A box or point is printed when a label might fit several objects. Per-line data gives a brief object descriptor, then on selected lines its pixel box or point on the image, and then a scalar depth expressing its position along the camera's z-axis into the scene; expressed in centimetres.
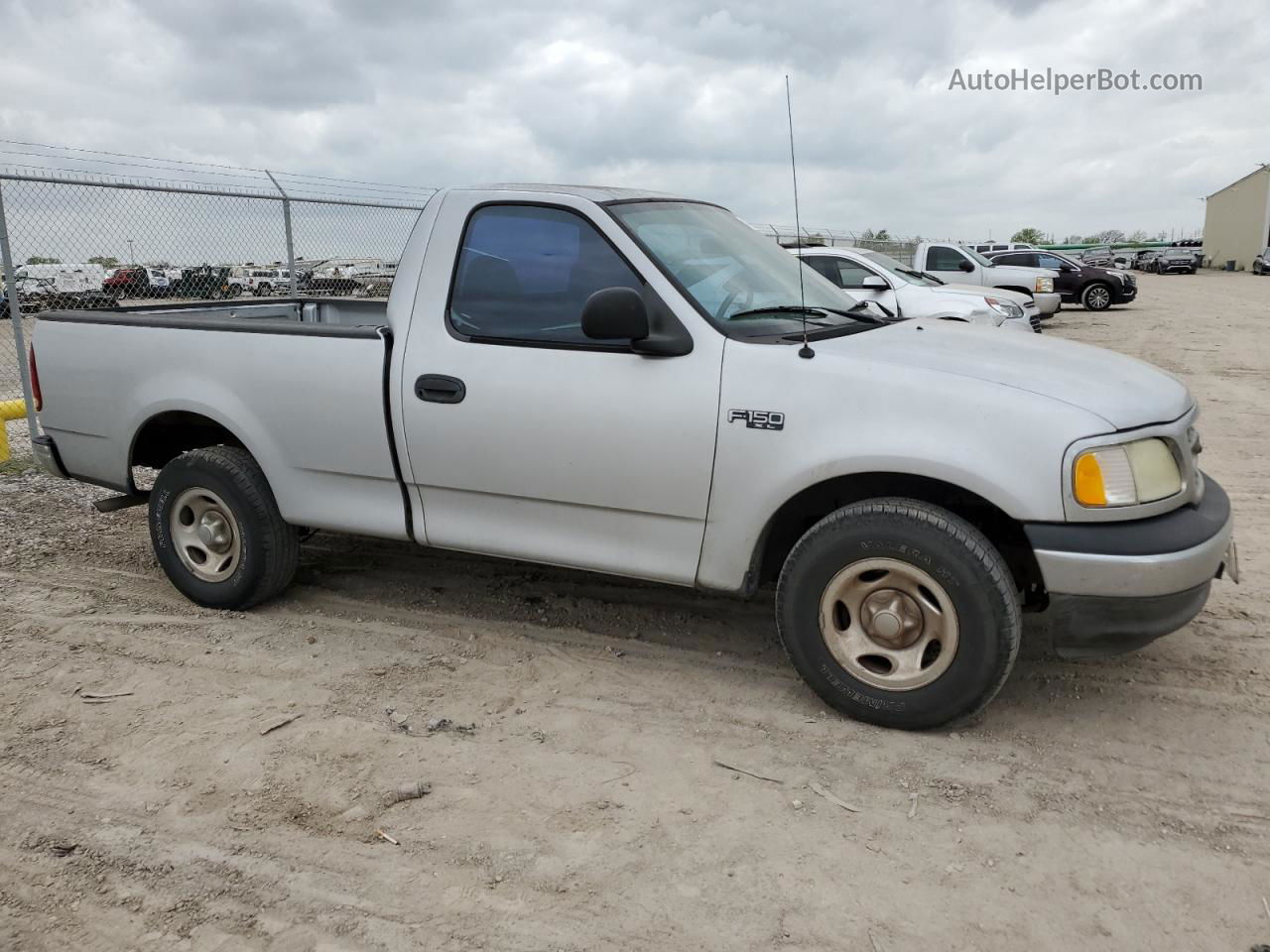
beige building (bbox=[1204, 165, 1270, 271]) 5419
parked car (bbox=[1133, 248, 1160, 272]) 5472
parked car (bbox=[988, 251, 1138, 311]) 2378
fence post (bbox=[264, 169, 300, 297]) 969
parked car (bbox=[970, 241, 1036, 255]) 3842
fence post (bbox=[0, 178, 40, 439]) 716
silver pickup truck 326
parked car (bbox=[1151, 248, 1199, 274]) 5025
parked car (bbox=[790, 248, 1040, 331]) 1267
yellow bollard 761
